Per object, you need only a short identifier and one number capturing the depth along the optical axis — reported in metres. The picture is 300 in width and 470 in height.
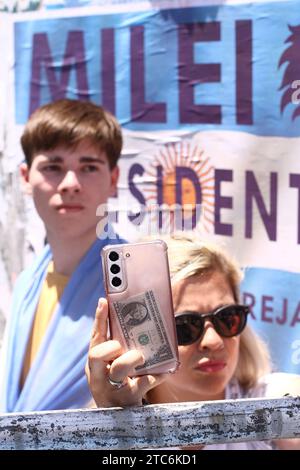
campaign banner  2.48
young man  2.48
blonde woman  2.13
